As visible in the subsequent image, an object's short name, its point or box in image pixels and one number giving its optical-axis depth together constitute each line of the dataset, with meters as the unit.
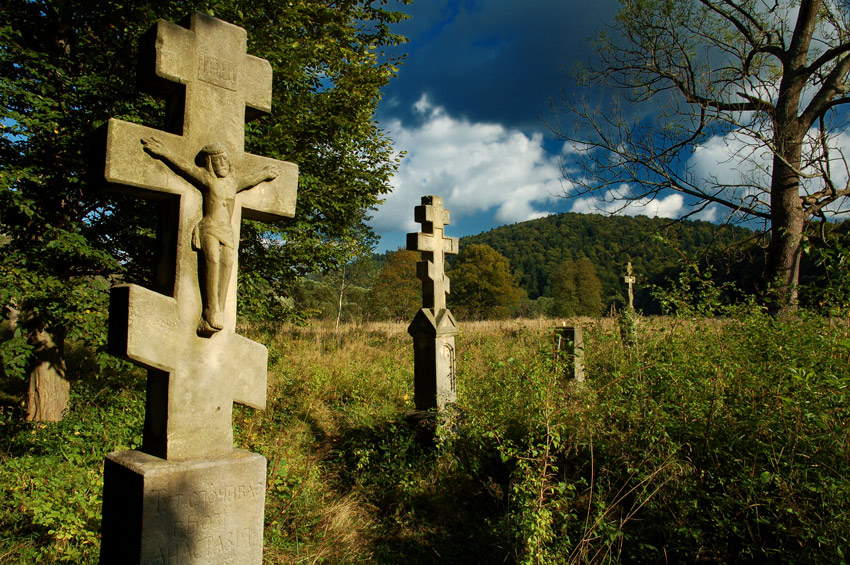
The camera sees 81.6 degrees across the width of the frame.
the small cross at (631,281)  11.40
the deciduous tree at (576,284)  40.37
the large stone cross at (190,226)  2.00
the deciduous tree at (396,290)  26.89
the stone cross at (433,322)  6.02
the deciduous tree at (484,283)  37.09
